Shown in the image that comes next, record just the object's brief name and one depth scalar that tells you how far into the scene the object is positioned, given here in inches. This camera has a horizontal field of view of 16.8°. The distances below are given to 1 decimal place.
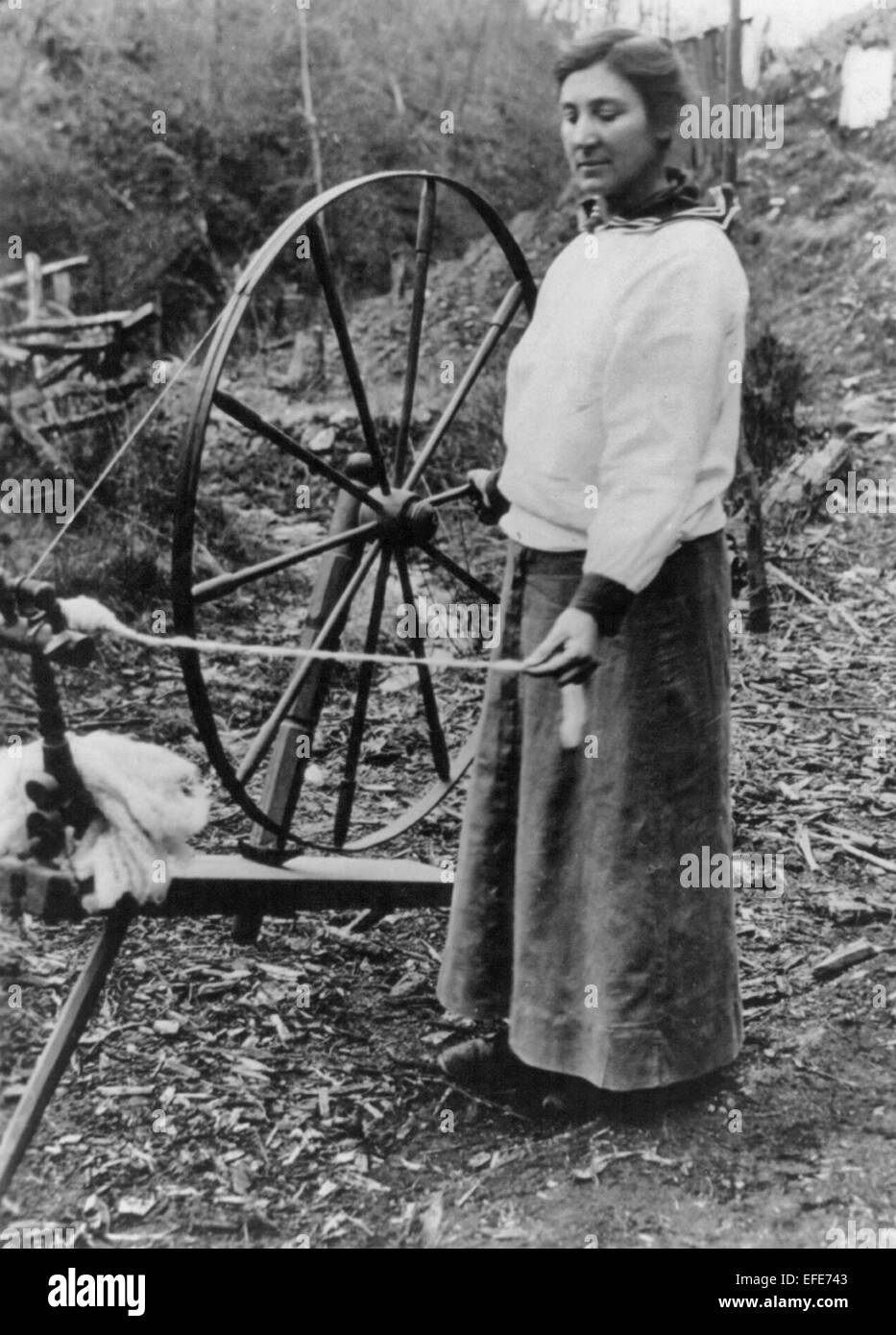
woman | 168.6
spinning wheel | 177.9
